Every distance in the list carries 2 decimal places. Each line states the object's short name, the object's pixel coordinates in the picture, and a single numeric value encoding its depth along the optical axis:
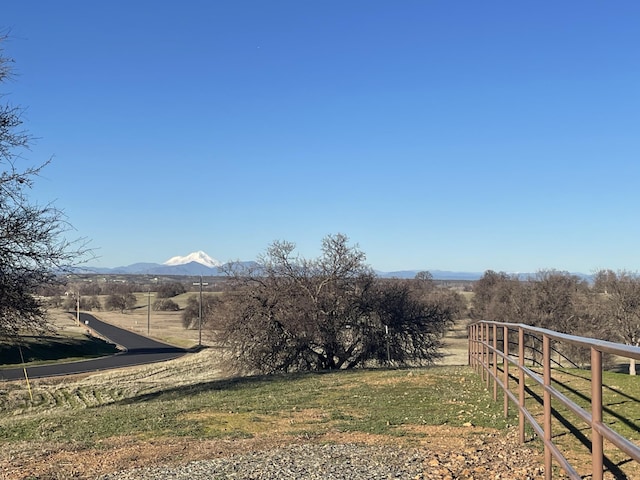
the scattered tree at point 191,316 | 82.06
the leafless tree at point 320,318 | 25.11
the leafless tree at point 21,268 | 11.55
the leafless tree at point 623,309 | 31.47
